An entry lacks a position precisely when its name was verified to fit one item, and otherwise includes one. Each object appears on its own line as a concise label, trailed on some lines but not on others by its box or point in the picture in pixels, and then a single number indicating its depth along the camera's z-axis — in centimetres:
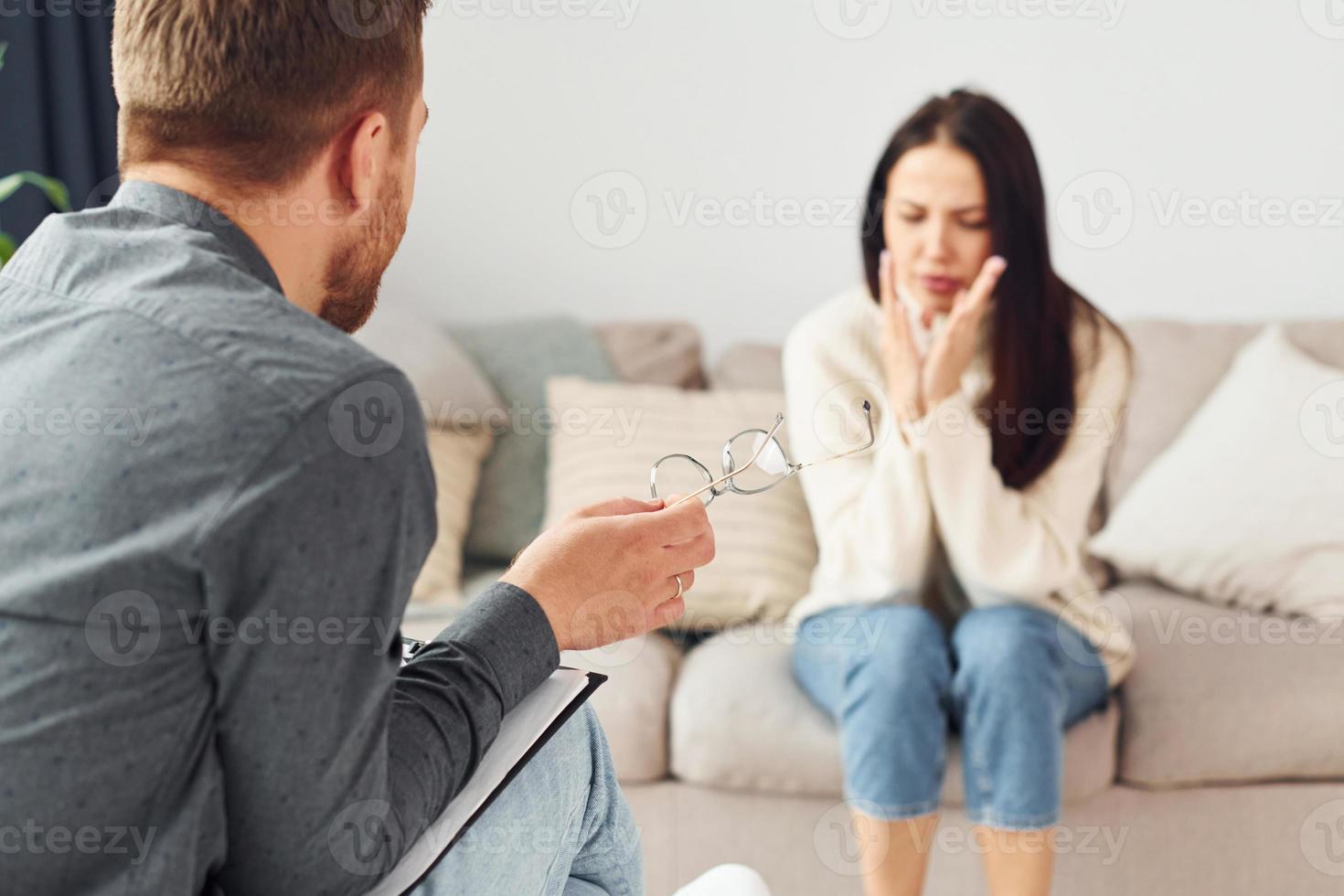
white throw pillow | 194
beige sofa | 167
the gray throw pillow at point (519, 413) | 220
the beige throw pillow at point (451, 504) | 197
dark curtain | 226
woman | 154
